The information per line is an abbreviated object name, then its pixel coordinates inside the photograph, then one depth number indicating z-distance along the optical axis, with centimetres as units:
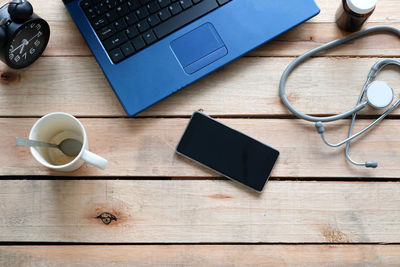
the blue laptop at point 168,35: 75
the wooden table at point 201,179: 75
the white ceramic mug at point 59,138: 68
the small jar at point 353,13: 73
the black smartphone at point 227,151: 77
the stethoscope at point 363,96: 77
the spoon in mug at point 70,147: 74
